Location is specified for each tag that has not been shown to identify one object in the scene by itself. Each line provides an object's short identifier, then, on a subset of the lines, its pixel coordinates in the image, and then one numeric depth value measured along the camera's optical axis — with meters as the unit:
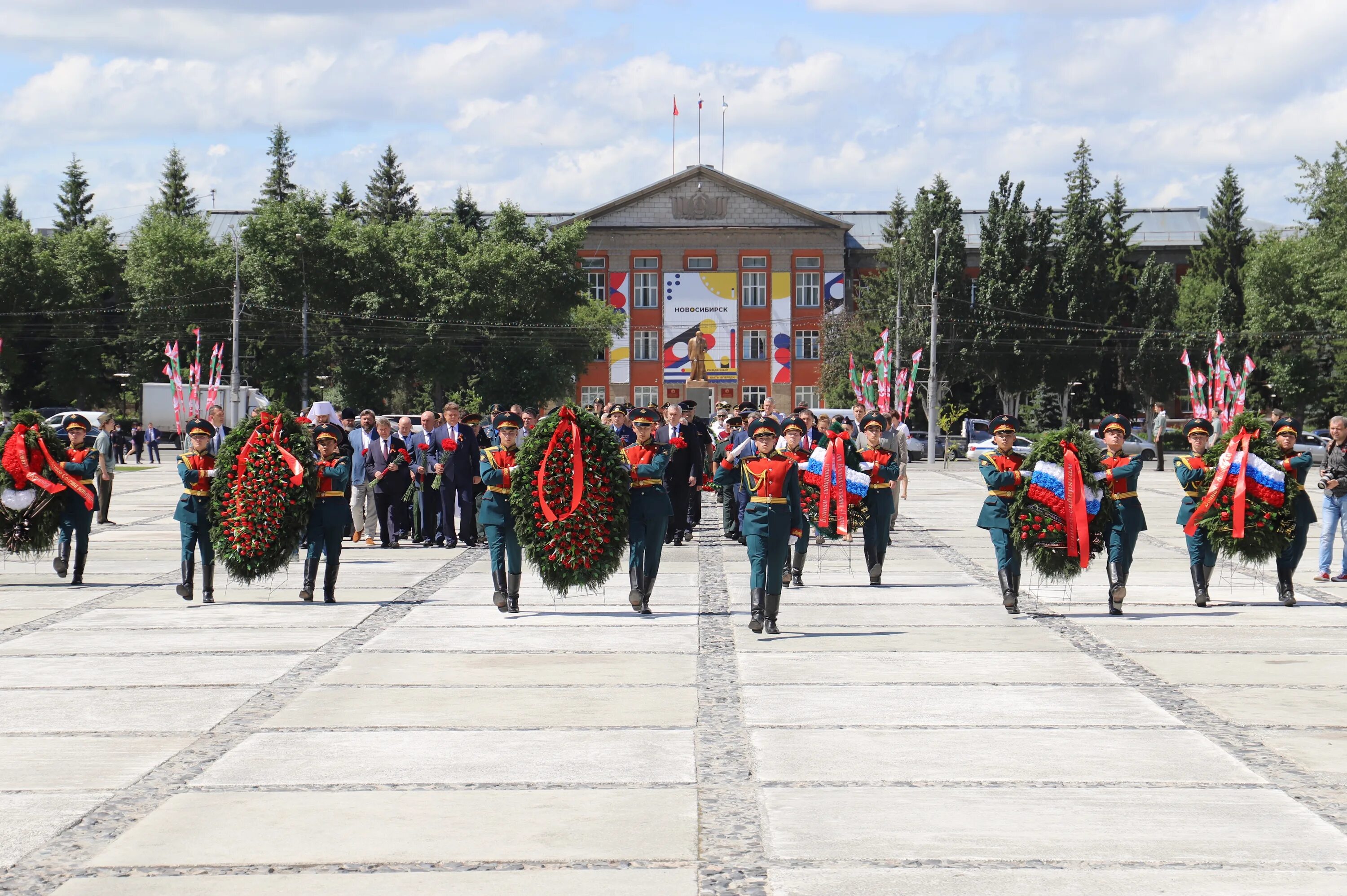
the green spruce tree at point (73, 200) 101.50
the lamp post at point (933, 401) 59.41
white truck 66.25
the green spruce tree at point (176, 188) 102.19
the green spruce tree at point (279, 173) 101.12
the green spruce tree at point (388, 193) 100.00
